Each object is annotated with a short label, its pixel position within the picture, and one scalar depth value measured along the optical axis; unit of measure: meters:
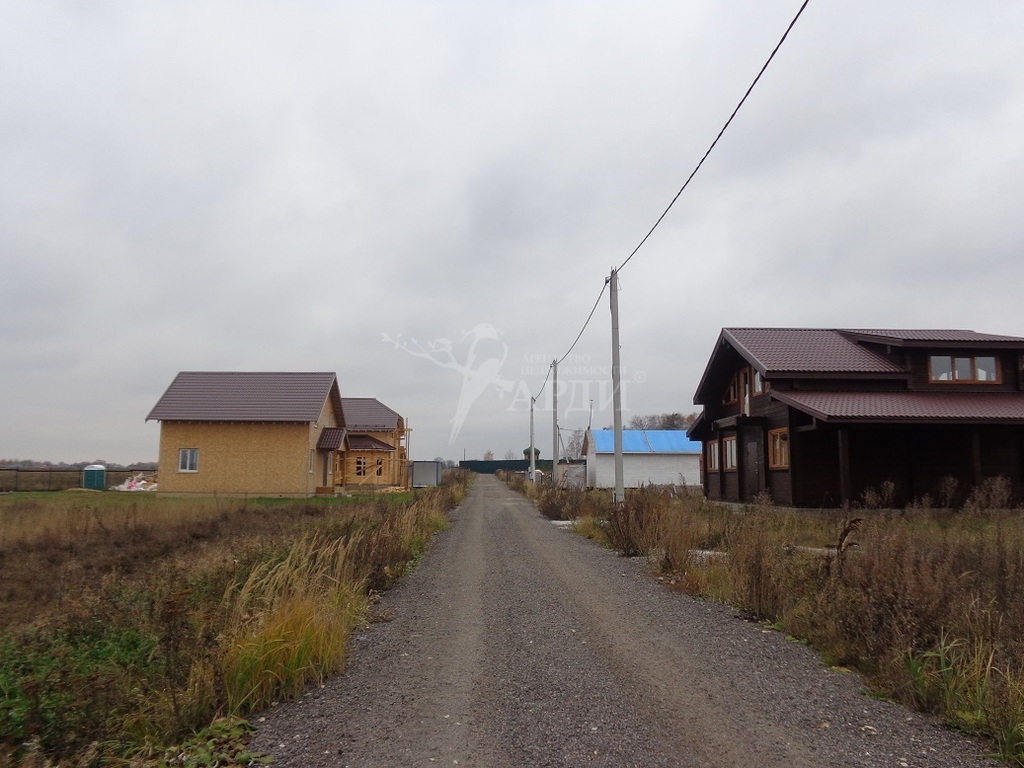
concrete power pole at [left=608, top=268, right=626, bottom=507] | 18.25
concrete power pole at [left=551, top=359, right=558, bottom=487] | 35.84
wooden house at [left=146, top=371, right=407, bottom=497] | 32.12
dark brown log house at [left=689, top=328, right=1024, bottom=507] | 19.23
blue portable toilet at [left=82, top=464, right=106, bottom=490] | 41.47
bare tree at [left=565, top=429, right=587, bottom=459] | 89.50
